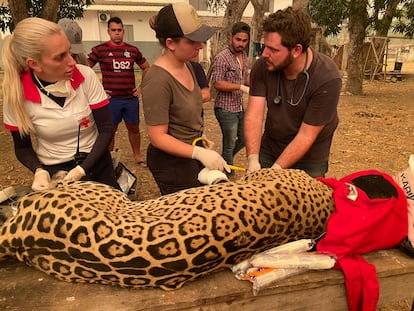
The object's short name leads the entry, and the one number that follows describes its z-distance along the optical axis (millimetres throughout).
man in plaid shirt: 5059
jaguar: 1889
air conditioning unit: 25800
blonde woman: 2369
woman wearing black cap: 2531
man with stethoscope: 2725
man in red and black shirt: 5539
